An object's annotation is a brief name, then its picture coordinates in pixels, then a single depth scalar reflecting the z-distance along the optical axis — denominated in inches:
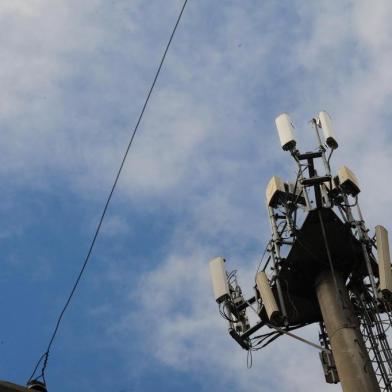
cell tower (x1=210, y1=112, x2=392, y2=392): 690.2
